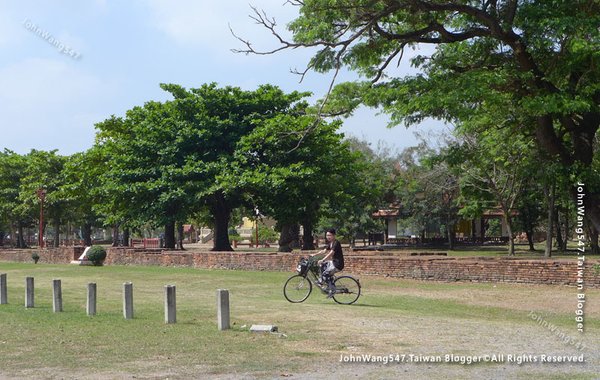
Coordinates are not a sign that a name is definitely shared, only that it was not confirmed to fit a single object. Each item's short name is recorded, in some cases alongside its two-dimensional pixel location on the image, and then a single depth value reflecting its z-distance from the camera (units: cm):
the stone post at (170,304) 1339
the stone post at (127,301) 1442
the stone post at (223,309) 1239
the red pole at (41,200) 4838
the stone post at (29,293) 1717
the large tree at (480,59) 1730
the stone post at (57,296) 1602
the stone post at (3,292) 1820
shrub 3581
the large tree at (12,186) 5884
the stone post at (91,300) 1505
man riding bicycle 1592
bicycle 1627
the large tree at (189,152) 3531
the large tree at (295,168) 3356
